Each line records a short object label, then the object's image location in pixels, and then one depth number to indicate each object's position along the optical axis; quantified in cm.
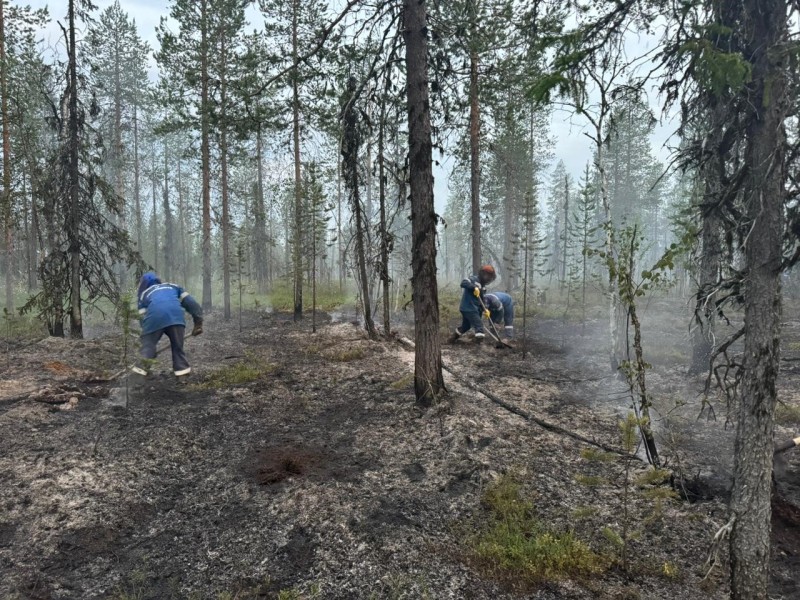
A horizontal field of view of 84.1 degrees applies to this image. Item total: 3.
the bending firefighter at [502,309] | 1260
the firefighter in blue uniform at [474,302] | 1161
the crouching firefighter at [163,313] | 830
